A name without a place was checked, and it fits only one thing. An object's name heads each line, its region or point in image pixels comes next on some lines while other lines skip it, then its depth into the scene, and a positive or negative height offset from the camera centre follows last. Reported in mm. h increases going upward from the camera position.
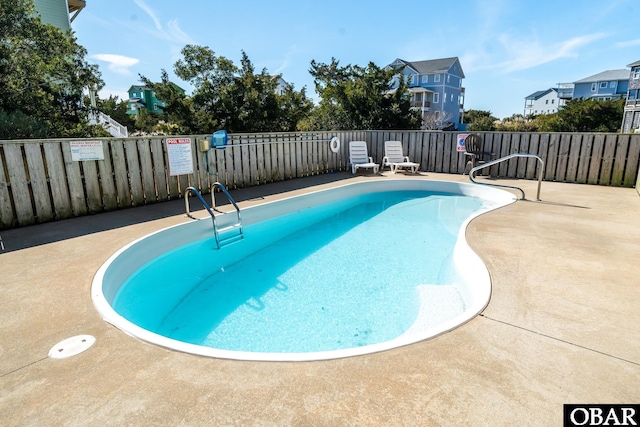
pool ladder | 5030 -1354
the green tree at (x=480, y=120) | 31922 +1974
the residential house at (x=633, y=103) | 29703 +2844
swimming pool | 3016 -1647
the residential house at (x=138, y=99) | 38469 +5373
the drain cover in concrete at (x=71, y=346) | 2002 -1202
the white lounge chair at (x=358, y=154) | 10227 -398
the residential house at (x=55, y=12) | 13316 +5326
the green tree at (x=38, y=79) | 8656 +1874
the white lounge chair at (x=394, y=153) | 10203 -395
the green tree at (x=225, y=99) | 14508 +1884
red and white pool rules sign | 6172 -224
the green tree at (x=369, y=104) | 15797 +1699
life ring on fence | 9945 -91
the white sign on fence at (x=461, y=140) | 9194 -39
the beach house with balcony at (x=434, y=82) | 37750 +6367
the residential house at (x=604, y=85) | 44812 +6903
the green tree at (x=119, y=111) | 25078 +2464
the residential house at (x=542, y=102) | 61956 +6689
